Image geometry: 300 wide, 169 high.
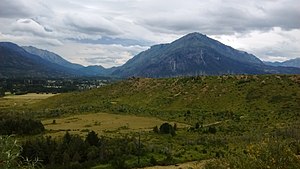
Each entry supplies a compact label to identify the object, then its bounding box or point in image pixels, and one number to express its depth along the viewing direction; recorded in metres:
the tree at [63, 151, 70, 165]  70.44
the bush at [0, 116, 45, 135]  96.94
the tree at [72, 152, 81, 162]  71.26
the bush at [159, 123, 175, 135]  93.68
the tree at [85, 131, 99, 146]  77.69
